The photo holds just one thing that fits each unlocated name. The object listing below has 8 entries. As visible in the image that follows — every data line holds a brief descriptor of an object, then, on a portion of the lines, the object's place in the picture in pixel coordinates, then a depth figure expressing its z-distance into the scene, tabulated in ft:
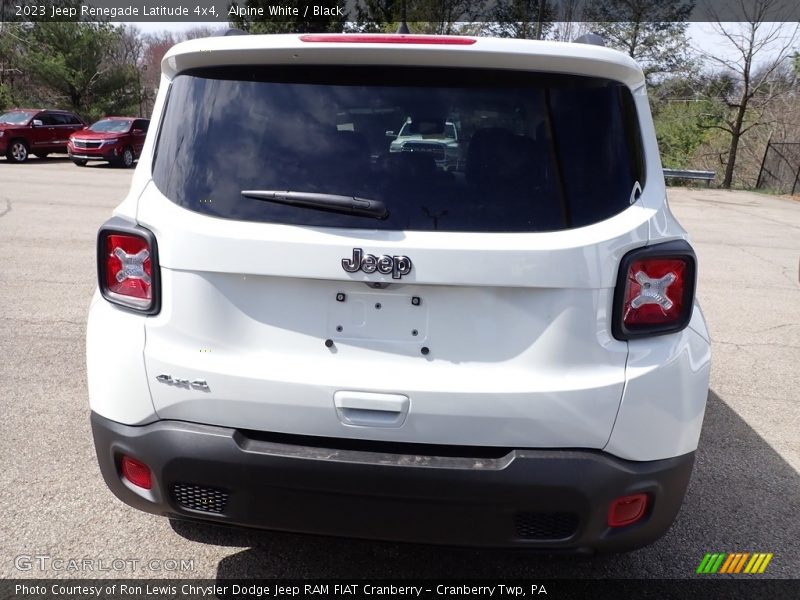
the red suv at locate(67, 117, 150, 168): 71.00
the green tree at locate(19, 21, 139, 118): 98.32
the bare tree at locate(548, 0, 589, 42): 45.00
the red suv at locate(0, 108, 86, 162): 71.67
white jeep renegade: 6.65
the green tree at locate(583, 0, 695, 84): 85.05
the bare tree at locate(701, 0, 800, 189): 77.25
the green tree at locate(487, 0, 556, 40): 67.67
